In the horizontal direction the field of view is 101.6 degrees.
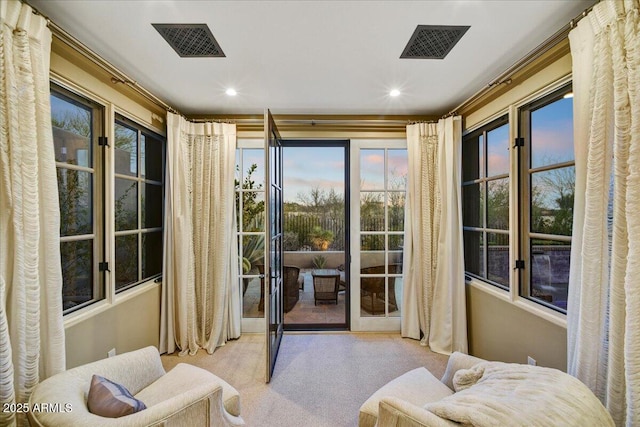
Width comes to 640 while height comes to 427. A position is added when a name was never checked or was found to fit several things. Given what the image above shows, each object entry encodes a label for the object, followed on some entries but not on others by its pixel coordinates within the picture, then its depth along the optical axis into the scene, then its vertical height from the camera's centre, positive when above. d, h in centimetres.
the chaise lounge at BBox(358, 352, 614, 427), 92 -72
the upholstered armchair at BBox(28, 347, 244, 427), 103 -87
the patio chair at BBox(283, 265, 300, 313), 328 -91
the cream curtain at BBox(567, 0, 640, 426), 112 +2
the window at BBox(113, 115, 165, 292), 226 +11
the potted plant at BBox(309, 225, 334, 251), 343 -30
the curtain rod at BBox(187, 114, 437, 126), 286 +104
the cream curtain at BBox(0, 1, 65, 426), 123 -2
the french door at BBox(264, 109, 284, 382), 219 -28
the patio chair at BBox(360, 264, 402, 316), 309 -90
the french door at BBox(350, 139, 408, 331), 305 -20
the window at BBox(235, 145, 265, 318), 303 -15
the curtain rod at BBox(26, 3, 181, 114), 146 +103
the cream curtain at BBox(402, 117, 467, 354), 262 -28
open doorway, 333 -28
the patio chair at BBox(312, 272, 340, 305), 333 -93
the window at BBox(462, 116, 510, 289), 226 +12
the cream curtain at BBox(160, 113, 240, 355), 263 -25
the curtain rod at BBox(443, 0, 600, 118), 144 +105
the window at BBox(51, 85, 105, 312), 176 +15
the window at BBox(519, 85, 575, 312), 172 +13
